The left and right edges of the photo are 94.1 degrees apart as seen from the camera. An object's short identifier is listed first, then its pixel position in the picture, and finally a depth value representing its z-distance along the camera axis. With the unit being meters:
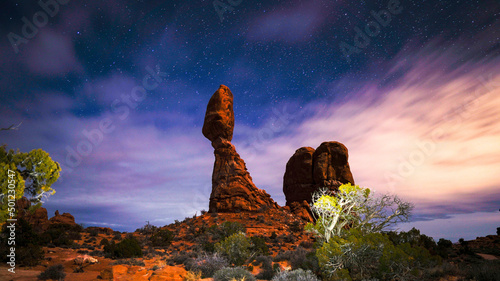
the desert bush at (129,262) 13.14
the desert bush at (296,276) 9.08
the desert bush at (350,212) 11.84
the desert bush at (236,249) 13.66
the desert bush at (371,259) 9.31
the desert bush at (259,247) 16.39
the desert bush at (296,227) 27.18
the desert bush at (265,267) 11.26
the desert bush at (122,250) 15.48
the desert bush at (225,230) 20.73
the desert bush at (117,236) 22.88
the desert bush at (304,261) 11.64
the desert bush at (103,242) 18.78
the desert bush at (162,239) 21.21
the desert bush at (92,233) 23.65
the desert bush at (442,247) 18.86
